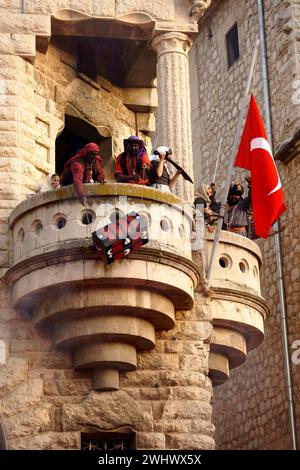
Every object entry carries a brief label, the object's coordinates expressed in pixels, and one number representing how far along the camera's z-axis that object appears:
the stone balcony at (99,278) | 18.69
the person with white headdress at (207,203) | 20.72
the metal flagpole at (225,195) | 20.11
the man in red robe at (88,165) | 19.45
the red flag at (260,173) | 20.70
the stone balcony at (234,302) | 20.48
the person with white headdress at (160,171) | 20.05
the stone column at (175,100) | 20.88
